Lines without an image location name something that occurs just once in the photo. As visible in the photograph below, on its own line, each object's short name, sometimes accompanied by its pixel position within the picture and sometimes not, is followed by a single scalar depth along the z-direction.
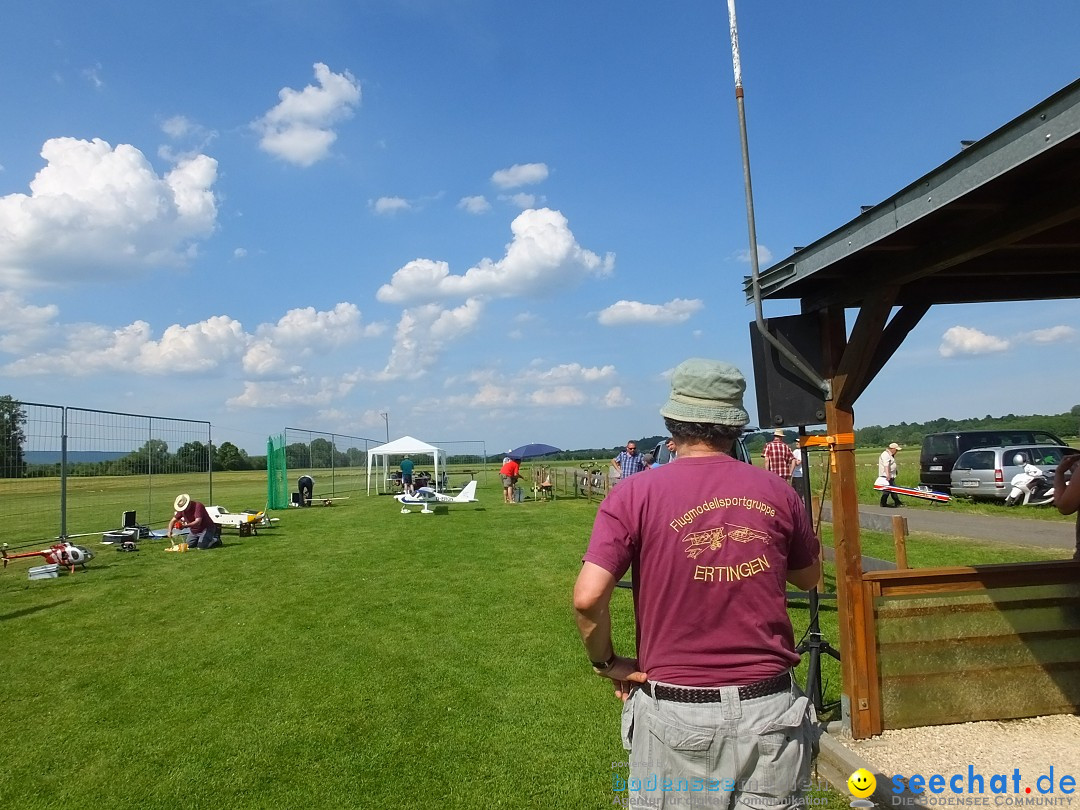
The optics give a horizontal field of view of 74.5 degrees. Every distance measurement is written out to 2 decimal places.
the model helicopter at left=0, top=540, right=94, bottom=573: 11.20
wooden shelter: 3.32
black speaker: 4.46
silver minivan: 18.66
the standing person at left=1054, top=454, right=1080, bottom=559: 3.57
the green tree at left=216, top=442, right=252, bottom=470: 46.16
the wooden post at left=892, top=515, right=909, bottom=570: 5.26
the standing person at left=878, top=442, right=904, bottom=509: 20.16
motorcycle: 18.22
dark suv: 21.50
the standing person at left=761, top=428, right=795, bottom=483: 12.38
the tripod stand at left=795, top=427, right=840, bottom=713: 4.54
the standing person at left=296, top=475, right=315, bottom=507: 24.63
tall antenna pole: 3.97
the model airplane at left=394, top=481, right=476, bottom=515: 21.20
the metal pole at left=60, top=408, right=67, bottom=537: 13.24
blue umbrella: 27.82
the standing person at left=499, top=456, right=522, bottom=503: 24.52
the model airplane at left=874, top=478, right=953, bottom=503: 19.56
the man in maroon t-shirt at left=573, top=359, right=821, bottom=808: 1.92
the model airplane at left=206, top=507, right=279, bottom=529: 15.95
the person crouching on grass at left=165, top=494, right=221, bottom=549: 13.91
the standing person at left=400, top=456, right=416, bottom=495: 27.78
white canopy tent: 30.07
